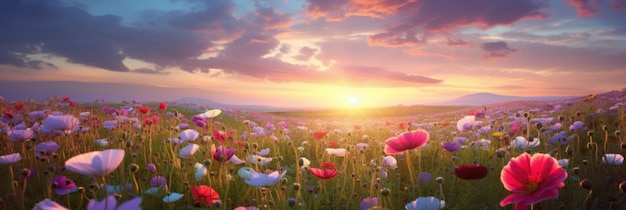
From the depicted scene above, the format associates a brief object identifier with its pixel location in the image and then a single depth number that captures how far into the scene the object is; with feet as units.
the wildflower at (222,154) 8.70
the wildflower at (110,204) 4.54
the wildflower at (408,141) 6.75
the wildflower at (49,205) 4.17
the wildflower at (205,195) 7.70
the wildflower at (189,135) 10.72
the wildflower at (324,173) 7.85
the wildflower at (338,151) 11.58
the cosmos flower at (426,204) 6.45
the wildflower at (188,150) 9.53
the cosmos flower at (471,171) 6.85
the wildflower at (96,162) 4.67
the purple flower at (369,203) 8.09
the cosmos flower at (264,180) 6.57
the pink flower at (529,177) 5.09
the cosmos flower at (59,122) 8.18
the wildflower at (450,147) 9.57
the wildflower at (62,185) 7.55
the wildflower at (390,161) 10.61
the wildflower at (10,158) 7.45
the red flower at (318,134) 12.55
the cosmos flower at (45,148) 9.30
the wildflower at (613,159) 9.18
